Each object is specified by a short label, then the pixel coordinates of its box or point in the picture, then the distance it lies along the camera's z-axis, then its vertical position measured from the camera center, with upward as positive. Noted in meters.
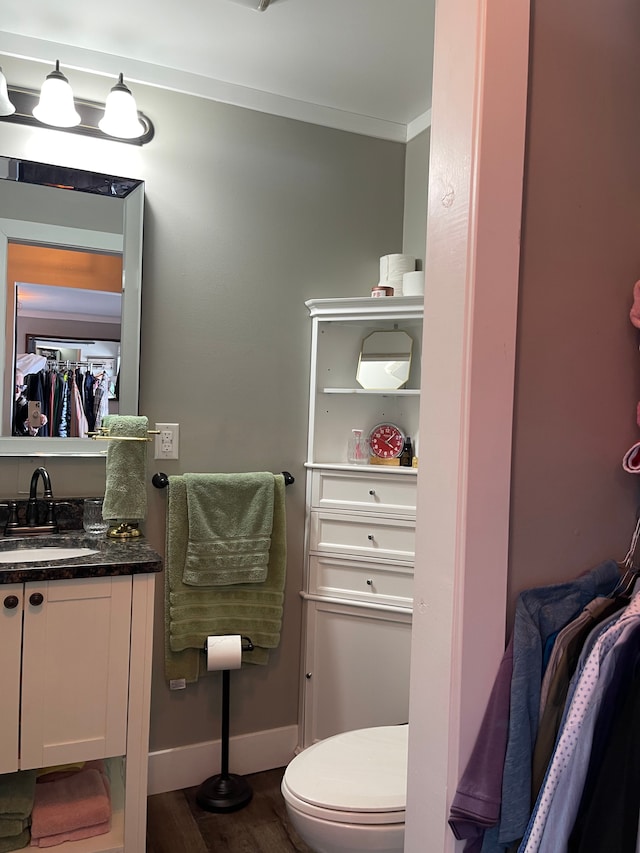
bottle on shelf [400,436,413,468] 2.57 -0.11
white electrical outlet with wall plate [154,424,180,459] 2.39 -0.08
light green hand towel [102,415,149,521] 2.14 -0.19
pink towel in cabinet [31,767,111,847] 1.83 -1.10
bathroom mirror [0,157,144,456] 2.20 +0.57
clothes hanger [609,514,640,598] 1.19 -0.25
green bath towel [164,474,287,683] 2.34 -0.67
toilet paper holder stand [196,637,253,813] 2.29 -1.28
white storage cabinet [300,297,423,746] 2.46 -0.43
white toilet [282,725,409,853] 1.51 -0.86
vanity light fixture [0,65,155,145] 2.10 +0.98
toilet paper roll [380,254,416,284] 2.60 +0.63
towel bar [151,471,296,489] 2.37 -0.22
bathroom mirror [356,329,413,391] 2.62 +0.26
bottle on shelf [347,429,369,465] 2.63 -0.10
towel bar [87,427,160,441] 2.15 -0.07
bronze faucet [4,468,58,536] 2.14 -0.35
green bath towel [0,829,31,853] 1.79 -1.15
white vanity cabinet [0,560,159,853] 1.74 -0.71
